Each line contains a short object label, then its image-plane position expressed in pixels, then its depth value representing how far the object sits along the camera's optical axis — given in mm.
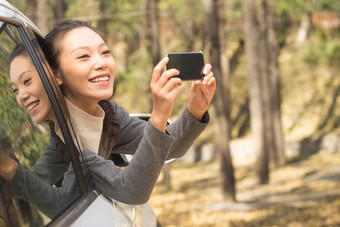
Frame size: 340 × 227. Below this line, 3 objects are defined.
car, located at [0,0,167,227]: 1516
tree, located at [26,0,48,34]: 11427
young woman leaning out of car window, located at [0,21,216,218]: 1853
